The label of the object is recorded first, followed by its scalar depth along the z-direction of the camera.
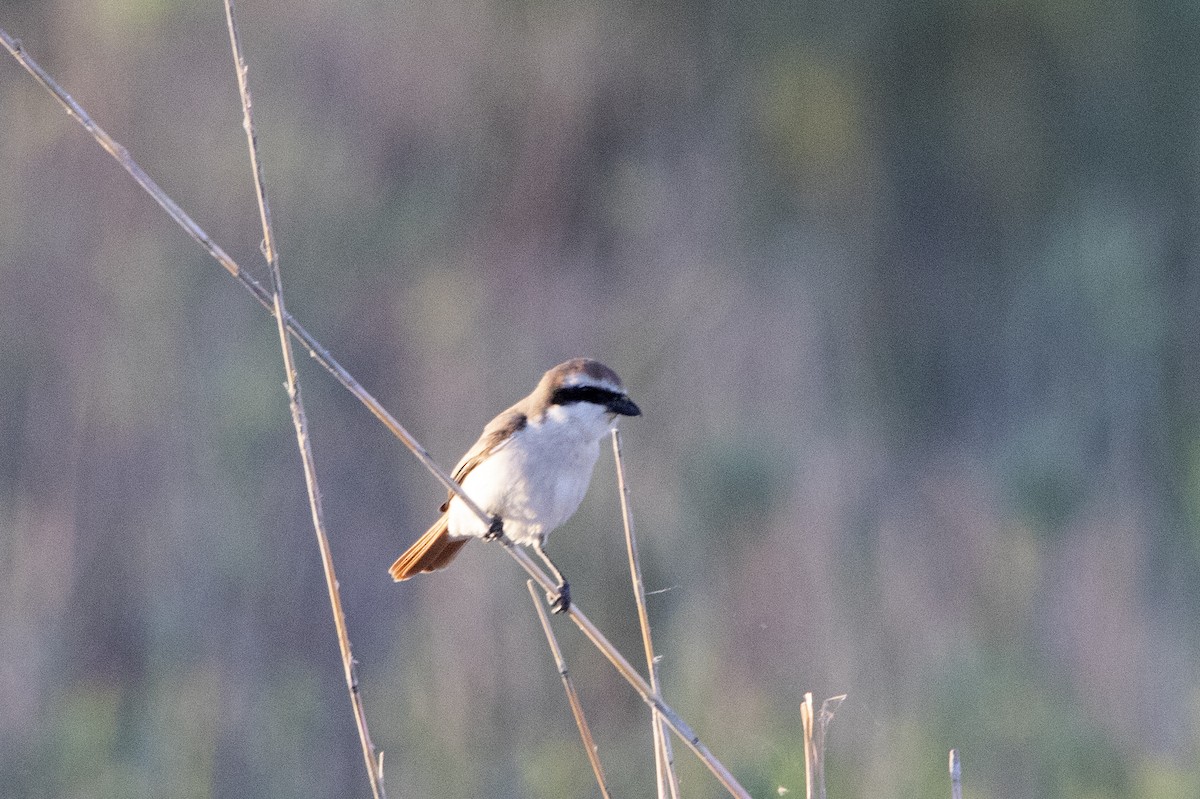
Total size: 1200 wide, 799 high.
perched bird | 7.56
